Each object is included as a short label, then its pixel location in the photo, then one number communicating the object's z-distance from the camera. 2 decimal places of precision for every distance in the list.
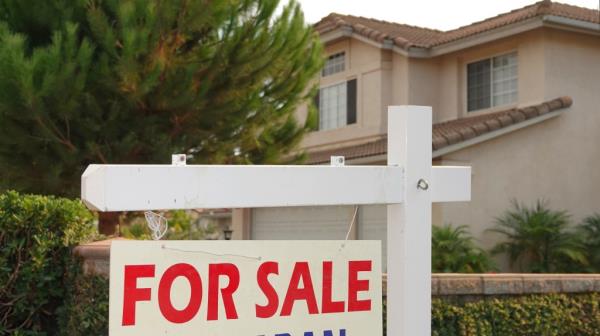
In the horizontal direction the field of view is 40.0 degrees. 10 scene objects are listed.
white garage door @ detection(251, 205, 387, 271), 16.25
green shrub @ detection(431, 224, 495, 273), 13.49
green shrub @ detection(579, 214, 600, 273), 14.57
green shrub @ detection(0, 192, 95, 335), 5.60
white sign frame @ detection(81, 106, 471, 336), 2.92
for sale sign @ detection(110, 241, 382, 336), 2.74
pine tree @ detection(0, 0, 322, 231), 9.59
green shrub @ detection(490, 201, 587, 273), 14.43
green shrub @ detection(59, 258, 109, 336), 5.40
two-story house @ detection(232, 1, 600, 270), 15.50
